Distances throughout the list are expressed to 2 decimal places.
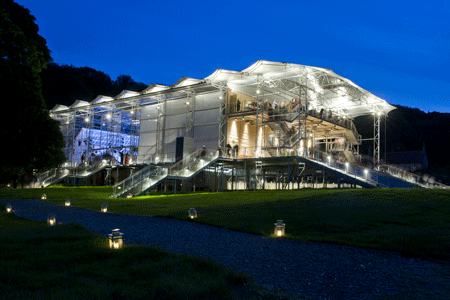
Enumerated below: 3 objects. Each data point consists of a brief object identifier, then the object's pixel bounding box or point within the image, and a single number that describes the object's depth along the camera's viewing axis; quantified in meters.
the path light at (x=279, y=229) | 10.09
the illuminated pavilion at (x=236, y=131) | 27.89
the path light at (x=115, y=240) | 7.64
